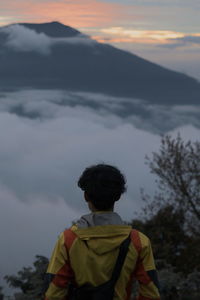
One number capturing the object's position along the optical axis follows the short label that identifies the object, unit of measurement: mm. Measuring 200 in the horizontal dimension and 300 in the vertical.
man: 3266
